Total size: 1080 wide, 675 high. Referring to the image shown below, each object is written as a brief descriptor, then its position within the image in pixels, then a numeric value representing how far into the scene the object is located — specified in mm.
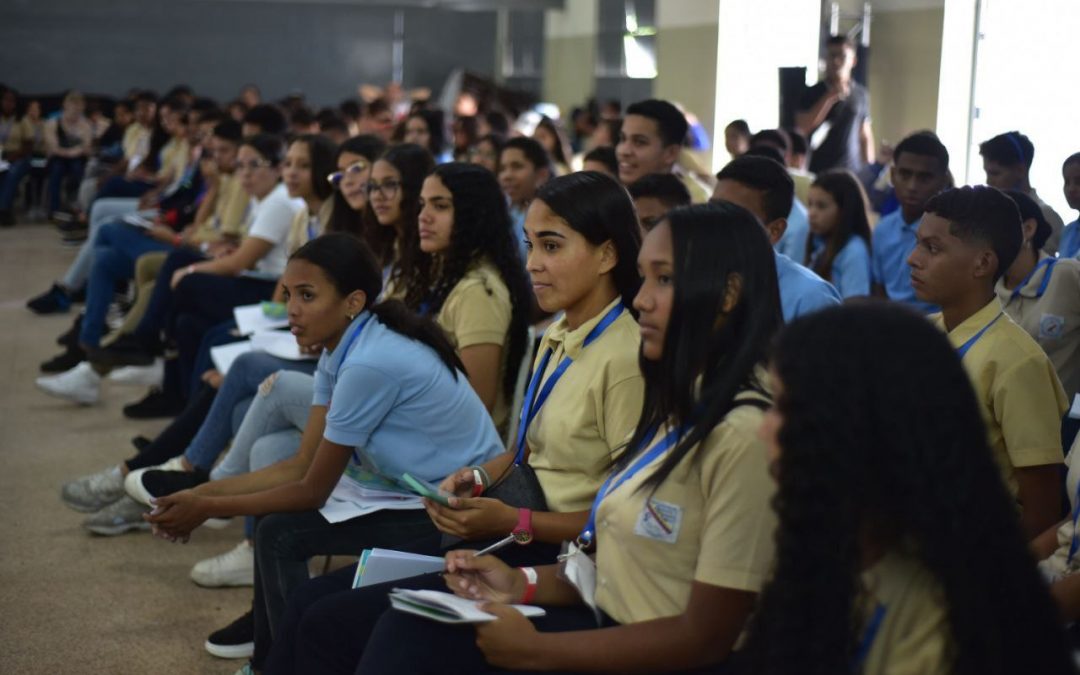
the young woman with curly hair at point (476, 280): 3078
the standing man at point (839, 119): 6633
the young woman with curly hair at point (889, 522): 1181
